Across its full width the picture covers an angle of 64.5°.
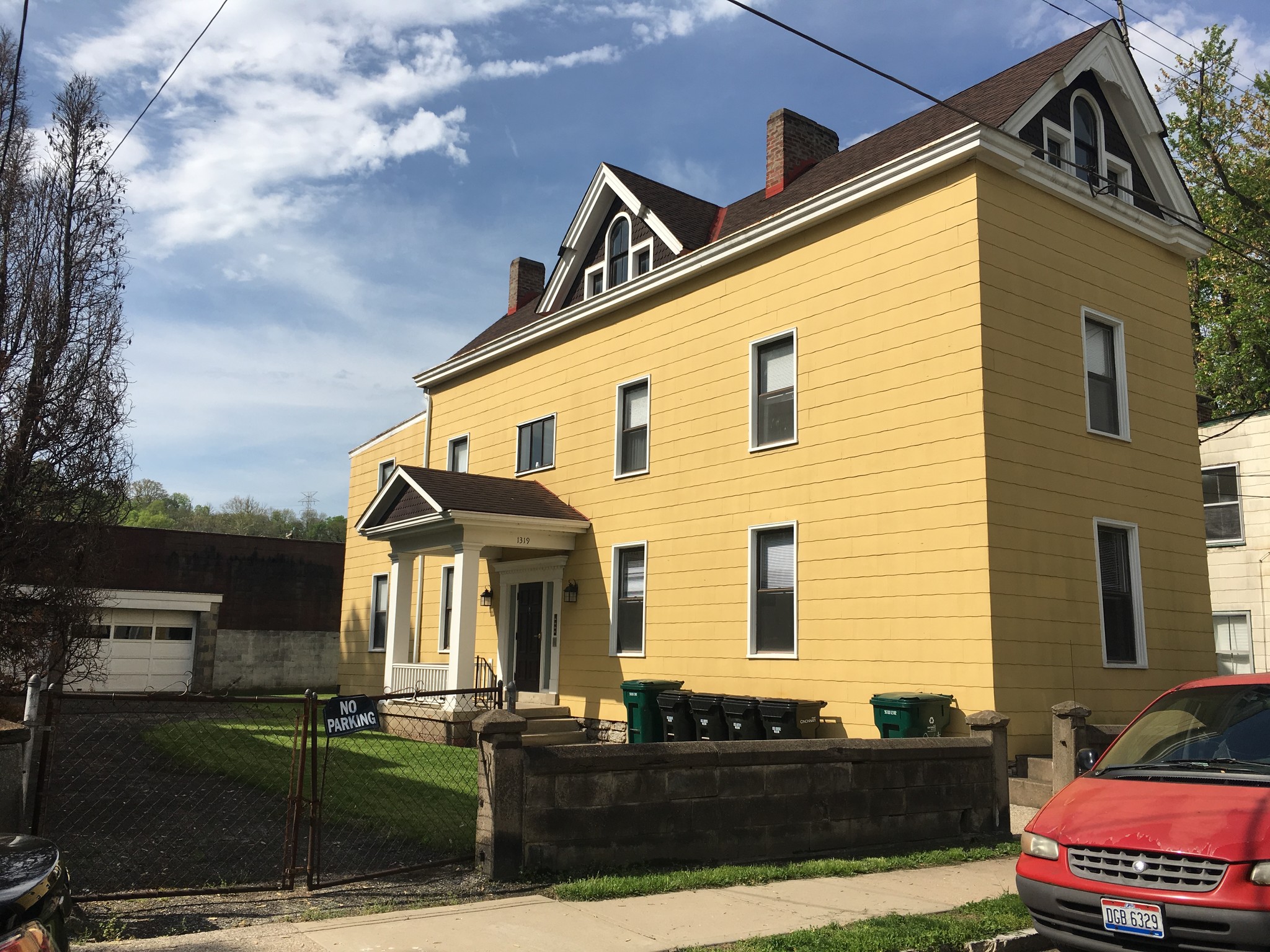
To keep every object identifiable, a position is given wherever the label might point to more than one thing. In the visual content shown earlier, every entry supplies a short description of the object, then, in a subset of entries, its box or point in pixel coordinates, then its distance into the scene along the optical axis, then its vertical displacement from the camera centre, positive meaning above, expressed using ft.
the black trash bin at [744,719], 45.91 -3.64
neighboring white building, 73.61 +8.02
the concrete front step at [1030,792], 37.63 -5.62
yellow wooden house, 42.29 +9.71
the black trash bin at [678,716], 49.57 -3.81
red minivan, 16.46 -3.45
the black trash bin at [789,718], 44.34 -3.46
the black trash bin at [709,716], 47.65 -3.70
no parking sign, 25.93 -2.06
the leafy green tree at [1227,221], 84.89 +36.65
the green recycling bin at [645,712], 51.03 -3.76
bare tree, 43.93 +9.03
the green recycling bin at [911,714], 39.40 -2.88
